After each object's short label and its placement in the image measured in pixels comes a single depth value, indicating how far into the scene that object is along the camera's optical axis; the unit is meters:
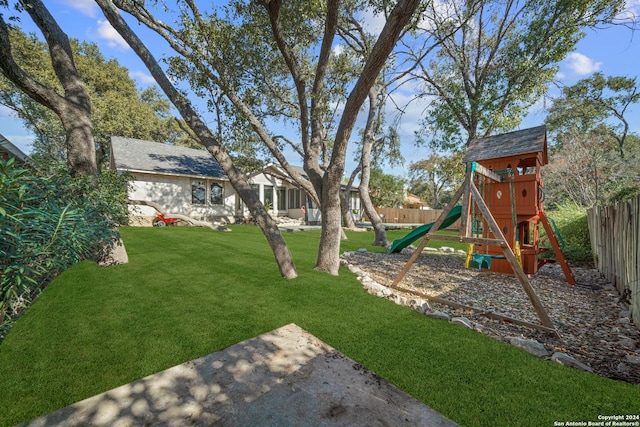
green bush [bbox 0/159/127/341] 2.54
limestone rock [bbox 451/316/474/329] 3.48
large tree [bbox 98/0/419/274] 4.91
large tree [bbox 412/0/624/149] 8.63
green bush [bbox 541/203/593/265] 7.94
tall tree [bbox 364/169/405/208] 30.86
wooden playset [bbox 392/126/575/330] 5.86
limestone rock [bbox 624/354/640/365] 2.71
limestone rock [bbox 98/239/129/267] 5.85
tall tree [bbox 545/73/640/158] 18.28
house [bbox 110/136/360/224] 15.42
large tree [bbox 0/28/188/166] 17.33
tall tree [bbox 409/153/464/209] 33.08
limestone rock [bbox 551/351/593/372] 2.58
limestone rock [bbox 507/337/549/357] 2.85
